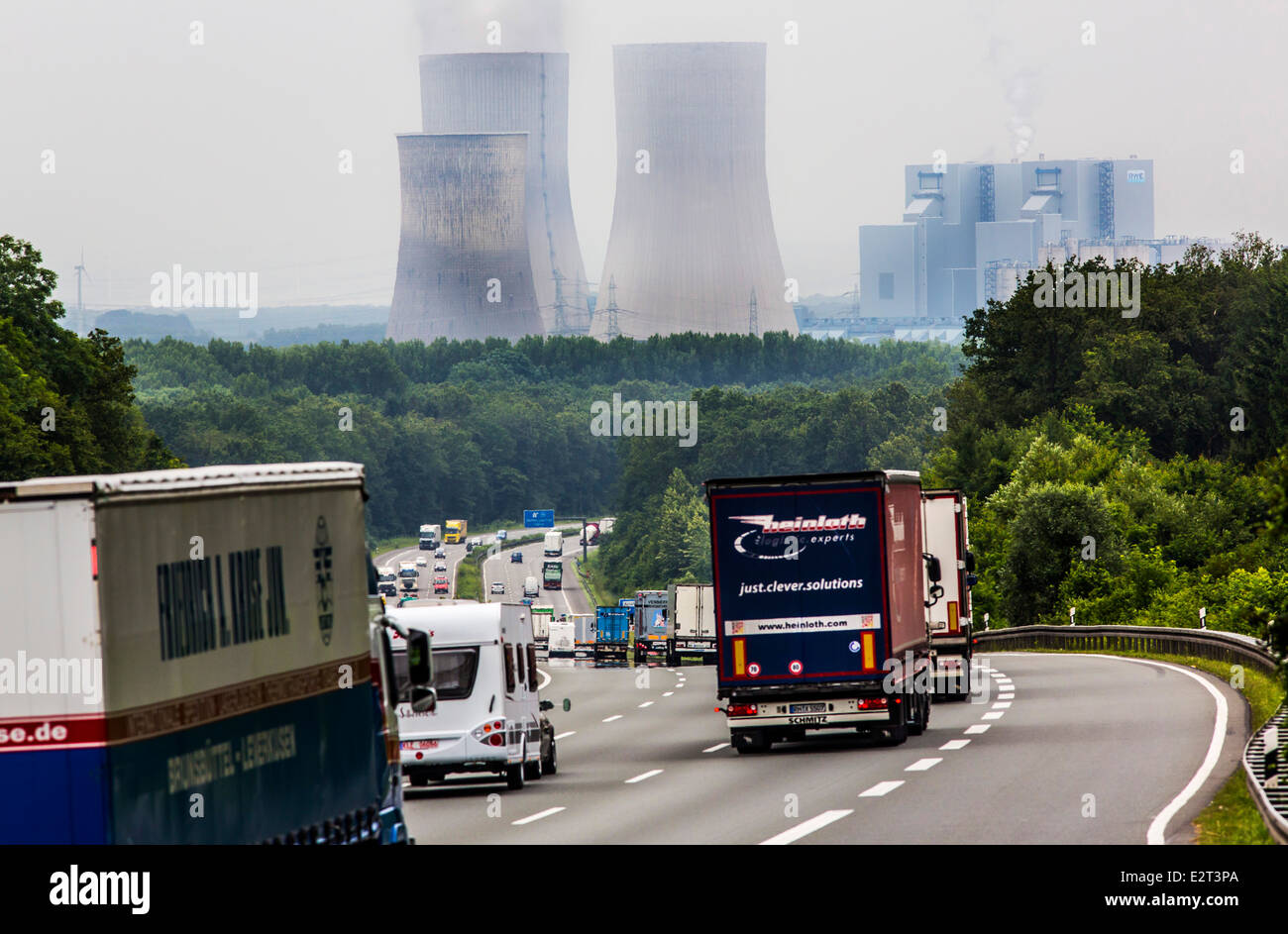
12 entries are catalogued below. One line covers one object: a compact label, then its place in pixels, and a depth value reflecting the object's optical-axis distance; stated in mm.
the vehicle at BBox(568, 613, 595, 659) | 97000
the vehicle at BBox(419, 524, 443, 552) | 187250
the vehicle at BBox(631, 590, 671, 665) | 81500
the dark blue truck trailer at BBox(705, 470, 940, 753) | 23484
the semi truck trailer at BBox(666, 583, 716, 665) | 72375
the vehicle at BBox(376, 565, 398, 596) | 148338
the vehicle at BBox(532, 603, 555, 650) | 100619
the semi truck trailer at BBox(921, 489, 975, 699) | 31906
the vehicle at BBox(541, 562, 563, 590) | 162125
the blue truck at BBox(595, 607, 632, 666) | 85375
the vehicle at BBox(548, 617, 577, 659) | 97181
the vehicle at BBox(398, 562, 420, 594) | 154688
